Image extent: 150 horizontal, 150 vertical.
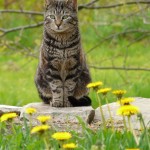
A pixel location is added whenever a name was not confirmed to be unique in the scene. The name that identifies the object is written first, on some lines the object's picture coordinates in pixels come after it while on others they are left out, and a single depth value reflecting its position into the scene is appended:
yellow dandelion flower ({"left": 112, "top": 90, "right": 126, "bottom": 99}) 4.37
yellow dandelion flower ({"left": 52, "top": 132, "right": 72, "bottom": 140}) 3.51
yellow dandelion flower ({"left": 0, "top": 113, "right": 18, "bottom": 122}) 4.03
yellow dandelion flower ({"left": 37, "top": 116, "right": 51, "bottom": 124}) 3.82
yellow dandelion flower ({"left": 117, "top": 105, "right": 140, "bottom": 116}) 3.82
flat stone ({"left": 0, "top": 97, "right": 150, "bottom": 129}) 5.27
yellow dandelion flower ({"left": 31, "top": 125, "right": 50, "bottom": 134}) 3.47
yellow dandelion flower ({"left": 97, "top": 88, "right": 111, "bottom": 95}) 4.36
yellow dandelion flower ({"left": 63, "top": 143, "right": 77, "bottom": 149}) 3.47
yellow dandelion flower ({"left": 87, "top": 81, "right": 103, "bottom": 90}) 4.37
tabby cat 5.29
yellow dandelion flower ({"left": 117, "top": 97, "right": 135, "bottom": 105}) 4.25
